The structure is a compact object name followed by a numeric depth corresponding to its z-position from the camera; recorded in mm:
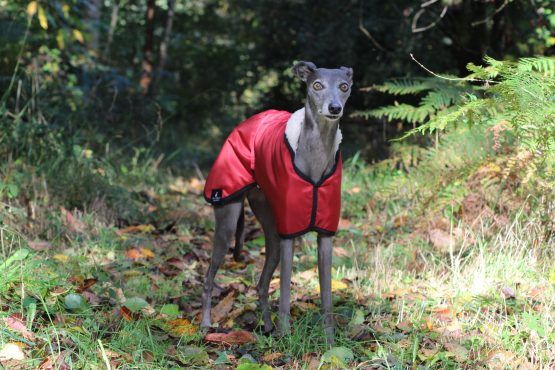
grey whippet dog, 4043
